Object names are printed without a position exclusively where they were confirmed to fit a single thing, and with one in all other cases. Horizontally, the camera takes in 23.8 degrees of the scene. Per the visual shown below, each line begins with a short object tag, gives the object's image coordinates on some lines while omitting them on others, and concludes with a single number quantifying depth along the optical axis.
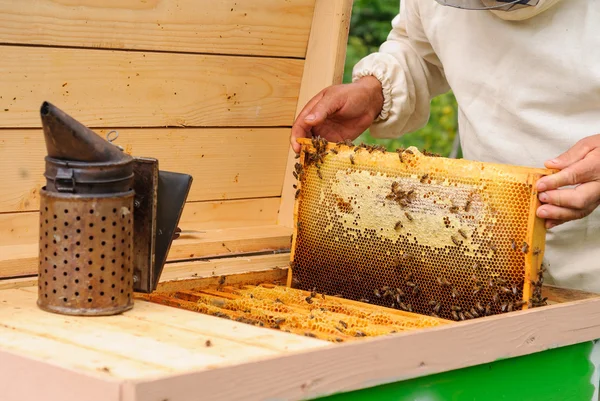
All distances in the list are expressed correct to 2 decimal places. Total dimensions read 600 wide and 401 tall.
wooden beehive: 2.74
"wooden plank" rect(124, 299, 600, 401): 2.60
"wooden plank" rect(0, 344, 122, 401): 2.49
